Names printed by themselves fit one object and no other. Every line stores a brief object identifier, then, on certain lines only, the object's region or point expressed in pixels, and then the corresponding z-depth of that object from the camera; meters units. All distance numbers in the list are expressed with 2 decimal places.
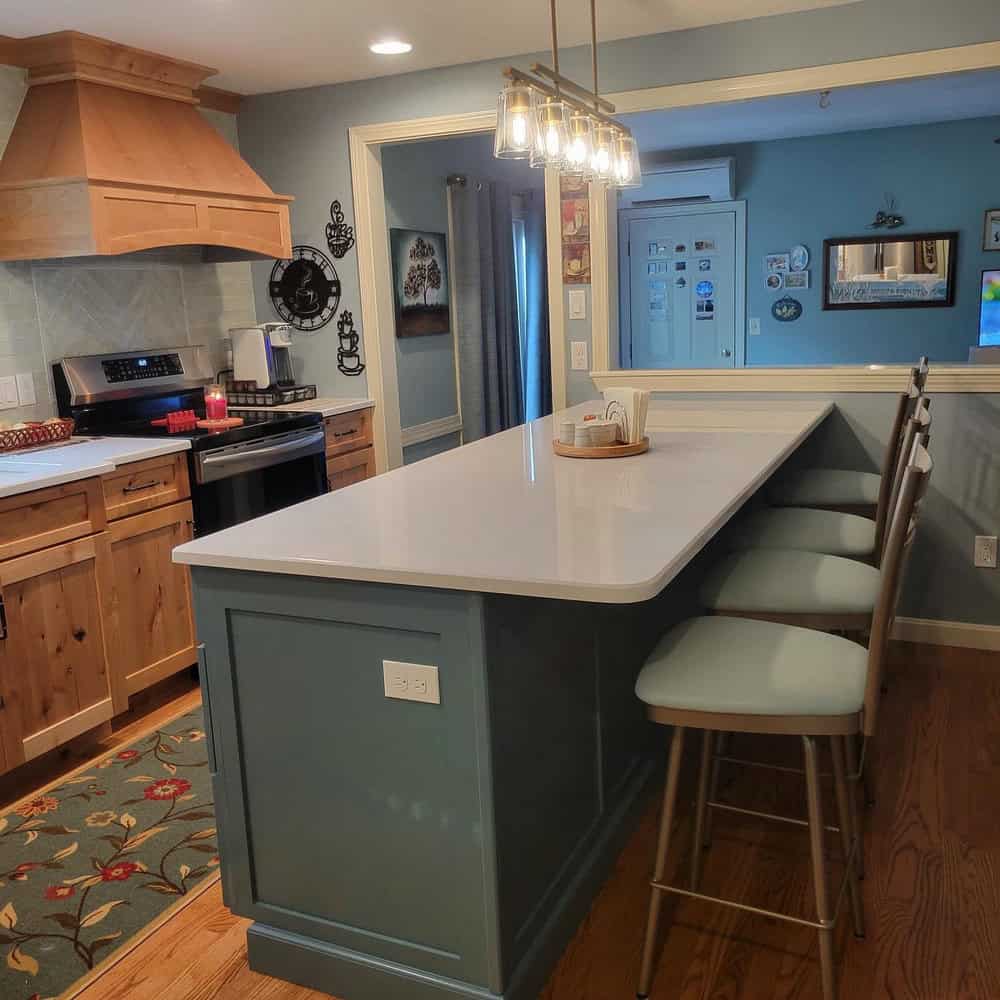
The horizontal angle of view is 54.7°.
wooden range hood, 3.34
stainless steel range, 3.56
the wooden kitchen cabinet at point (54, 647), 2.75
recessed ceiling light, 3.66
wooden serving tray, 2.67
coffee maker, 4.41
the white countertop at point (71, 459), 2.80
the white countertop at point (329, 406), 4.18
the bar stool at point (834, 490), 3.19
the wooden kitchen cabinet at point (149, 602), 3.17
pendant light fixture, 2.45
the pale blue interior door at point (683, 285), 7.38
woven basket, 3.31
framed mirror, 6.73
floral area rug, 2.09
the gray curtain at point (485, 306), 5.59
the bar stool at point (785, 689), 1.65
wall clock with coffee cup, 4.54
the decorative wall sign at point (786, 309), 7.22
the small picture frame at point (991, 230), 6.54
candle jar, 3.94
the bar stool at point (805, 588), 2.15
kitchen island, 1.67
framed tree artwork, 4.99
